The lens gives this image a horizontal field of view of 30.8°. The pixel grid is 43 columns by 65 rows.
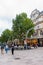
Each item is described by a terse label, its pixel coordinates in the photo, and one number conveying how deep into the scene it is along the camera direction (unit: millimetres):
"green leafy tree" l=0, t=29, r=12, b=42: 46777
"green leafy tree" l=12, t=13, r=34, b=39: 24441
